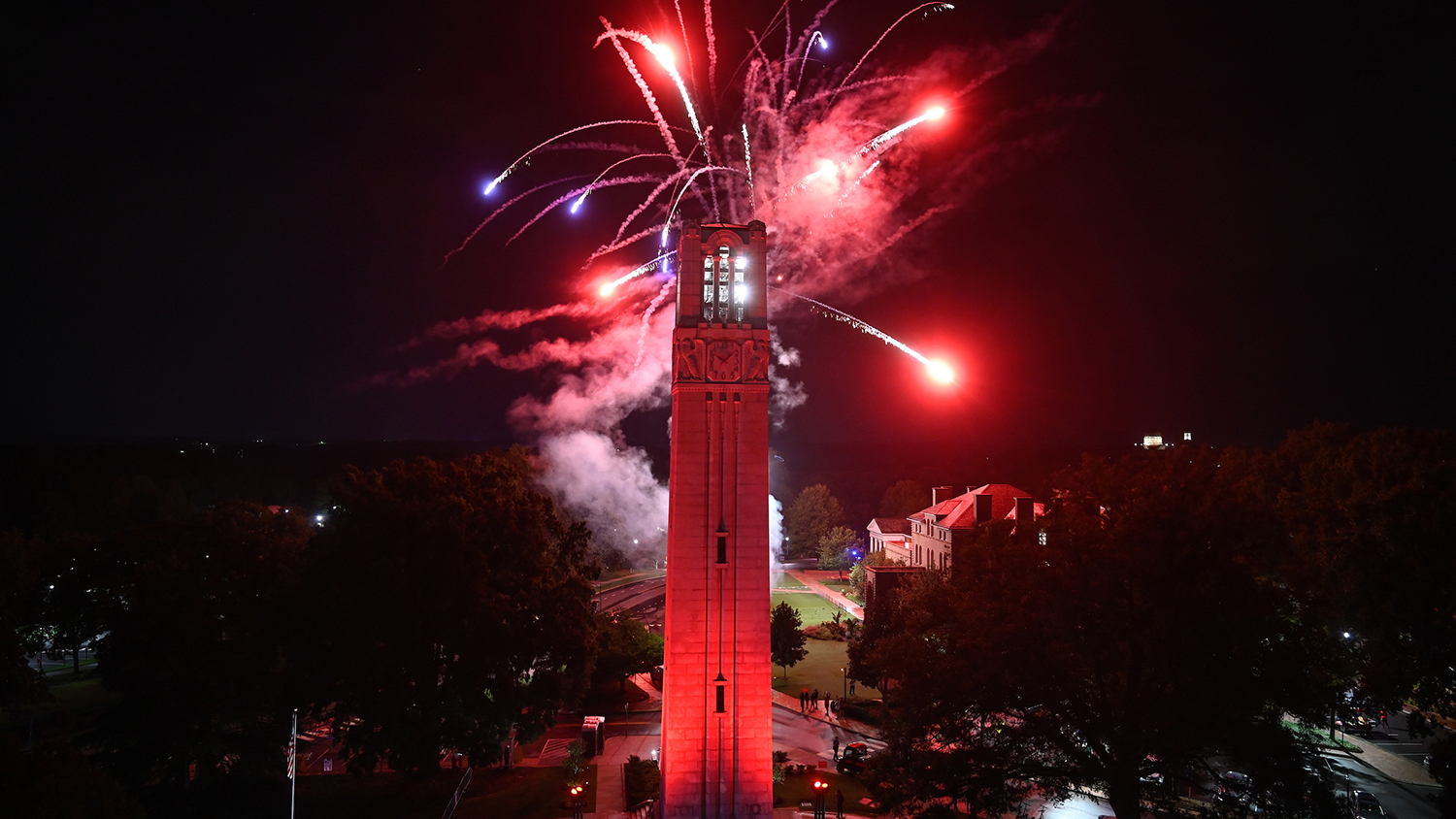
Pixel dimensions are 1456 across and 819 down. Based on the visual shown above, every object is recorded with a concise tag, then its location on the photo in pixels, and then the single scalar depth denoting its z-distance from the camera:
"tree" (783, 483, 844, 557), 103.12
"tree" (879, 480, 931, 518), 107.94
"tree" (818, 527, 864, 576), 92.12
